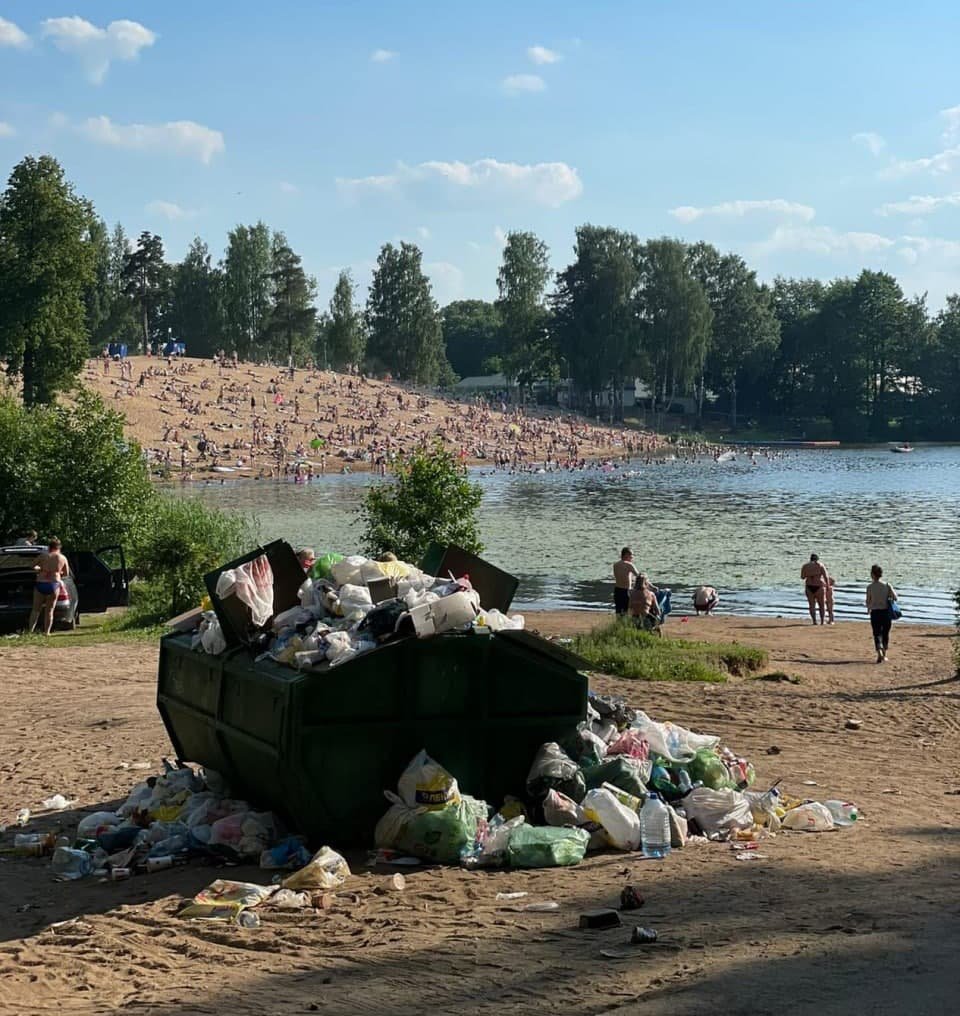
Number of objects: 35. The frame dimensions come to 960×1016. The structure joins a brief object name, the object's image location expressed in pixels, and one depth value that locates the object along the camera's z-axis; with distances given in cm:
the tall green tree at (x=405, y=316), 12988
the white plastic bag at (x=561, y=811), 883
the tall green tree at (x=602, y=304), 12319
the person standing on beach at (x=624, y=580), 2353
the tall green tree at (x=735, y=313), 13462
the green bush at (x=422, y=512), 2438
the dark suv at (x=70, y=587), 2106
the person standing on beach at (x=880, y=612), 2109
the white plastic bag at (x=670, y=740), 983
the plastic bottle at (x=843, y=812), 955
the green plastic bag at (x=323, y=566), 1021
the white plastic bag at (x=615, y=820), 877
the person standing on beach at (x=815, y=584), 2741
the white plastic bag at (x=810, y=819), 939
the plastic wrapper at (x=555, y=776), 895
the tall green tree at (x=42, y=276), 5488
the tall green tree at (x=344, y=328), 13212
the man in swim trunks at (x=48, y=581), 2039
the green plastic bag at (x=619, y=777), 909
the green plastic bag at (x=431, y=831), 850
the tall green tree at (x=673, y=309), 12225
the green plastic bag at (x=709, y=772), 964
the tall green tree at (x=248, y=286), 12275
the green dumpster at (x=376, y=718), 848
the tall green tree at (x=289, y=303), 12419
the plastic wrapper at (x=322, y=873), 805
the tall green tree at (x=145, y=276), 12088
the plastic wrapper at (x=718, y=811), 913
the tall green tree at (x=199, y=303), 12275
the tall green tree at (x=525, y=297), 13212
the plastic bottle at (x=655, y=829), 866
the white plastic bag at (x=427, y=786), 859
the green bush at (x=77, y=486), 2716
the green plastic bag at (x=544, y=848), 846
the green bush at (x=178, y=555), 2334
